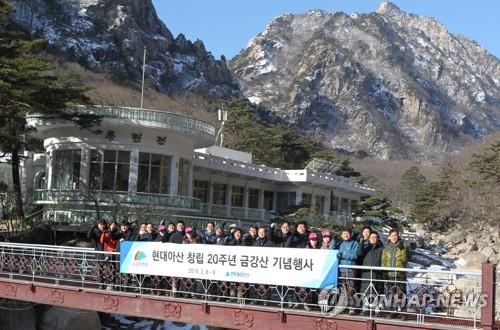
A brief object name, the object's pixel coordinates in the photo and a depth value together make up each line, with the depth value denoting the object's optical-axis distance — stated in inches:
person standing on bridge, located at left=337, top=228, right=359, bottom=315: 398.9
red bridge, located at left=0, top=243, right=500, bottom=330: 374.9
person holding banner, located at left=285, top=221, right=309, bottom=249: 437.7
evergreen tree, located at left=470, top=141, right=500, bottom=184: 1914.4
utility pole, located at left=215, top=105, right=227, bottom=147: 1941.6
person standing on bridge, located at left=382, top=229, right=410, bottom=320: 385.1
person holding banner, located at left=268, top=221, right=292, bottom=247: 441.7
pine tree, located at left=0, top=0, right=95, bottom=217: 845.8
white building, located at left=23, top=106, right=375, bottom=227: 1005.8
